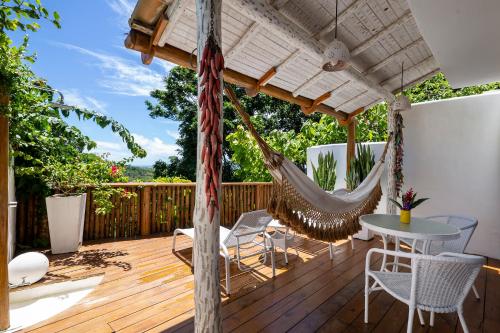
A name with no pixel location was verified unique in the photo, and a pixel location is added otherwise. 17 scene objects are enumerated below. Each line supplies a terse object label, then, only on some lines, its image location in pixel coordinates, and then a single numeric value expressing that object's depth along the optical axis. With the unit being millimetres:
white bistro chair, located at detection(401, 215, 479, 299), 2236
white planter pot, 3250
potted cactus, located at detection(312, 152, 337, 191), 4957
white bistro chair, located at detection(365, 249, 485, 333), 1356
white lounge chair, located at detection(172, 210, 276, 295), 2626
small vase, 2230
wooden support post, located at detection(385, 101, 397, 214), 3814
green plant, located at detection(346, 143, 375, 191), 4277
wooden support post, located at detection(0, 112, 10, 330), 1720
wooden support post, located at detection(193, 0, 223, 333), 1402
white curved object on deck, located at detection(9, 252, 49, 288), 2375
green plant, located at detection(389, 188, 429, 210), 2254
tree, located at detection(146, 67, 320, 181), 12586
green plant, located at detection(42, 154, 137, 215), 3363
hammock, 2146
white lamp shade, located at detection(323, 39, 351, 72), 2107
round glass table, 1822
